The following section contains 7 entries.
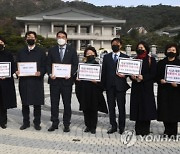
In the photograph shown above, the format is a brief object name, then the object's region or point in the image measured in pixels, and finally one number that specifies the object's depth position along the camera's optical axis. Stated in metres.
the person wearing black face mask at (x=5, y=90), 4.95
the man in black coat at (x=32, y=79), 4.84
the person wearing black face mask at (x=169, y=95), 4.34
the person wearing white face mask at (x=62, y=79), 4.75
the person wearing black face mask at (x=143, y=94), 4.43
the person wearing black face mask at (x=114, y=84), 4.61
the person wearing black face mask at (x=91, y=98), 4.76
